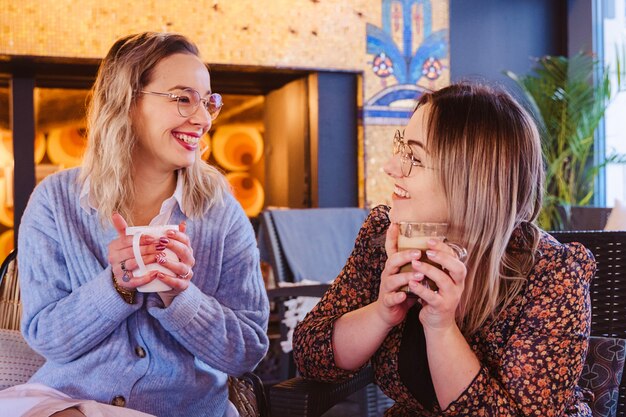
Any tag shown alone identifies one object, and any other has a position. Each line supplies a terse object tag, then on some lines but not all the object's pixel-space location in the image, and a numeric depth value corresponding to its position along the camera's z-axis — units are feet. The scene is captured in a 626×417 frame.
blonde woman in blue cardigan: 5.73
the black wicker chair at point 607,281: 6.71
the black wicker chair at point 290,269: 9.65
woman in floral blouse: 4.79
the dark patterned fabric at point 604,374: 6.04
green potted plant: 21.57
